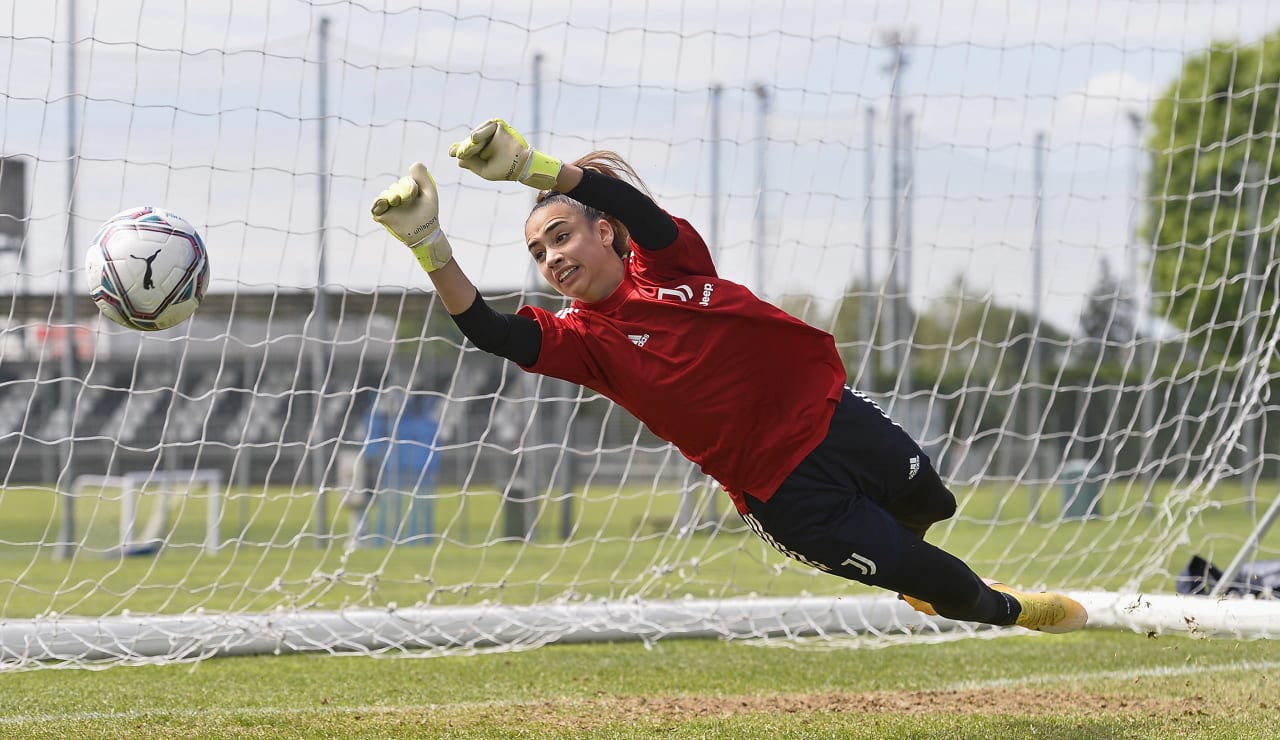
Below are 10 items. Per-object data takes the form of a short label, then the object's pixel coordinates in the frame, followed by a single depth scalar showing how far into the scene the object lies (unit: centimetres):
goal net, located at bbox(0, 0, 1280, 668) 1229
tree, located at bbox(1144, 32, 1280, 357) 1570
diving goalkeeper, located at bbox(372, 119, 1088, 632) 763
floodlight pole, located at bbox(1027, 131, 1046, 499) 1608
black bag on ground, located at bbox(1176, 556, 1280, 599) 1298
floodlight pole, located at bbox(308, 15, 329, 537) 1390
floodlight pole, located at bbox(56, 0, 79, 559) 1270
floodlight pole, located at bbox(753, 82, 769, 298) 1485
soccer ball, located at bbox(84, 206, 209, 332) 802
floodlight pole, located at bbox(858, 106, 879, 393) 1523
